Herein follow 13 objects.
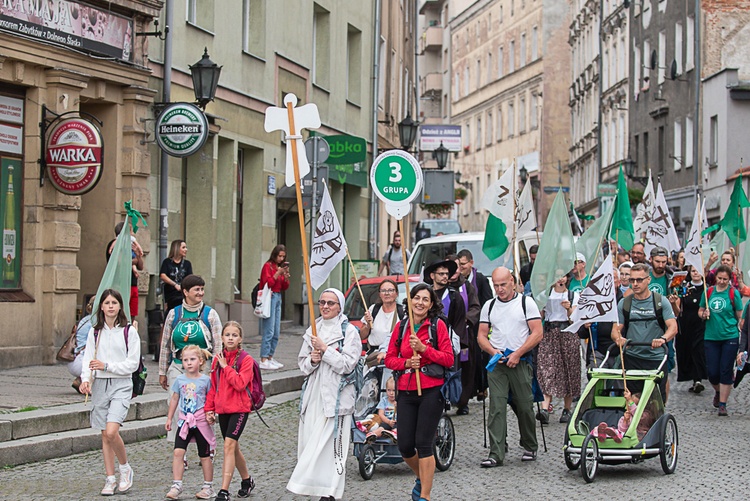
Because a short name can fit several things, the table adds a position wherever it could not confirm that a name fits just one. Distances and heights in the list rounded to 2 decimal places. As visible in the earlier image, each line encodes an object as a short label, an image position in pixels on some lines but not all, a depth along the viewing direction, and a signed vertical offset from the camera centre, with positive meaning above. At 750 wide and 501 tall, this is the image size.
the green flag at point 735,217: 20.27 +0.84
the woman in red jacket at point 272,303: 18.67 -0.53
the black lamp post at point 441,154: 37.12 +3.17
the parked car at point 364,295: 17.43 -0.39
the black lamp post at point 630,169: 44.59 +3.47
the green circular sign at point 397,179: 12.23 +0.81
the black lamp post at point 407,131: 30.81 +3.14
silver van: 20.48 +0.30
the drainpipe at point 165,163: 19.92 +1.51
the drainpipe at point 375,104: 33.16 +4.10
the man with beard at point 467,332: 14.38 -0.70
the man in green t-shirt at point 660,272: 16.38 -0.02
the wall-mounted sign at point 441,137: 37.59 +3.70
